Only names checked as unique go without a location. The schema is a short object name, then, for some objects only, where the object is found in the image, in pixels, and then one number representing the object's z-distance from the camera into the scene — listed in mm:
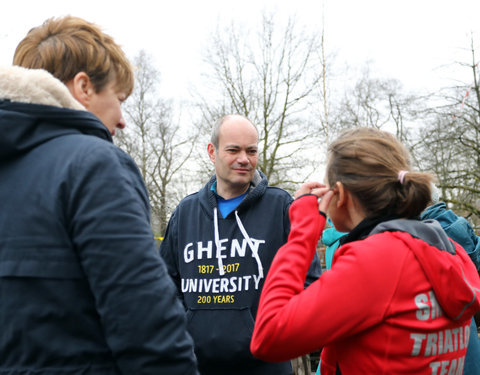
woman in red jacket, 1455
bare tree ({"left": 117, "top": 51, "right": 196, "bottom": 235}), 23188
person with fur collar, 1171
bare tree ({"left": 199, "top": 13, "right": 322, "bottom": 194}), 20797
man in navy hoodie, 2555
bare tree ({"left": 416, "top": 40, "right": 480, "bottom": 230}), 17484
